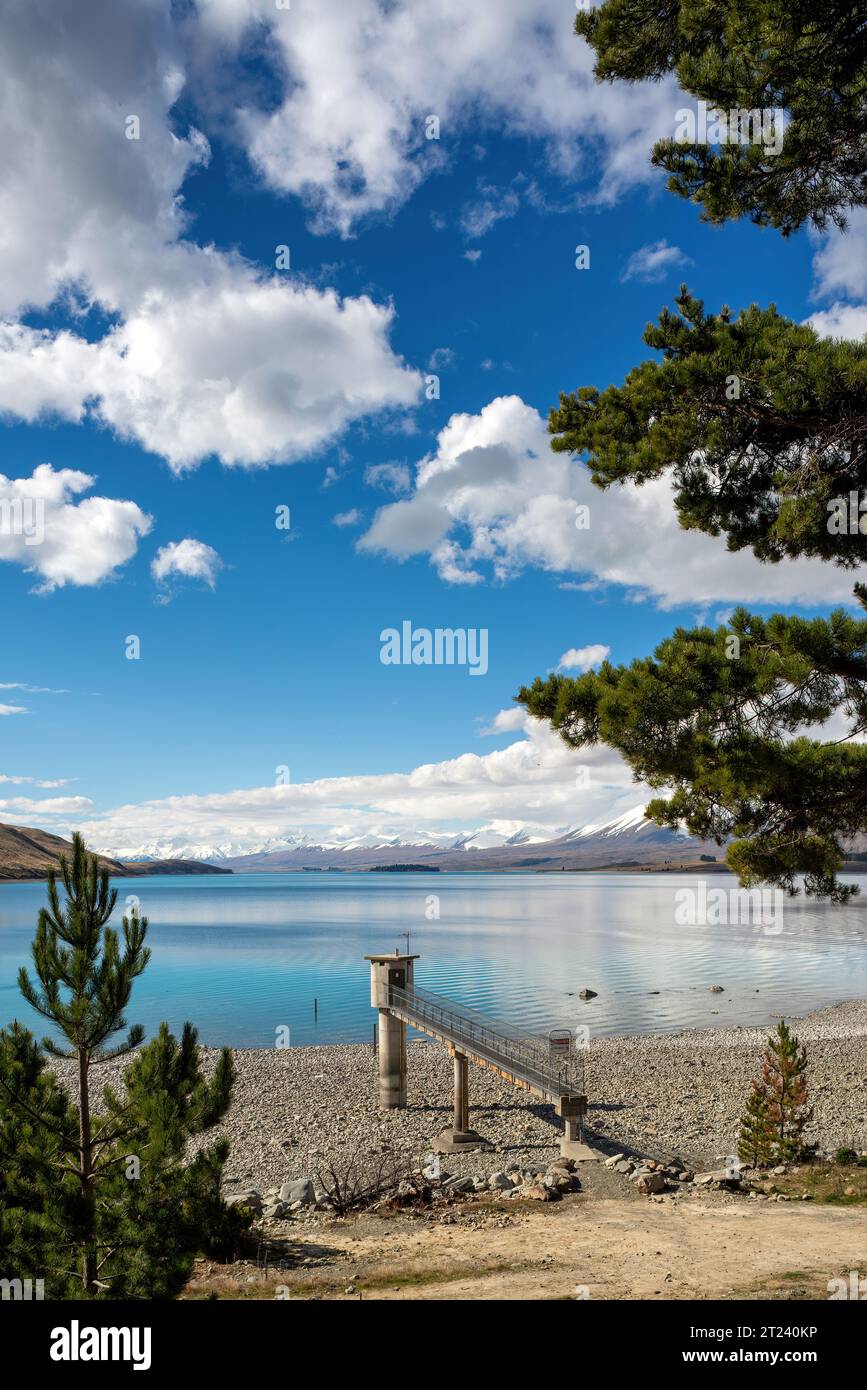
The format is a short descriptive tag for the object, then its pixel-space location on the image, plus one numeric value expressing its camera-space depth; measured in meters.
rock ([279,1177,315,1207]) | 19.29
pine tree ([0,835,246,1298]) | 9.95
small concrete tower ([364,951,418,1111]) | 28.97
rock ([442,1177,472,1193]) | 19.38
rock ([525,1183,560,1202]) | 17.58
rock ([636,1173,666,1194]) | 17.75
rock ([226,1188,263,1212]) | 18.33
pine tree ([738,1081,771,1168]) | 19.73
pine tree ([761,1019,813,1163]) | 19.72
